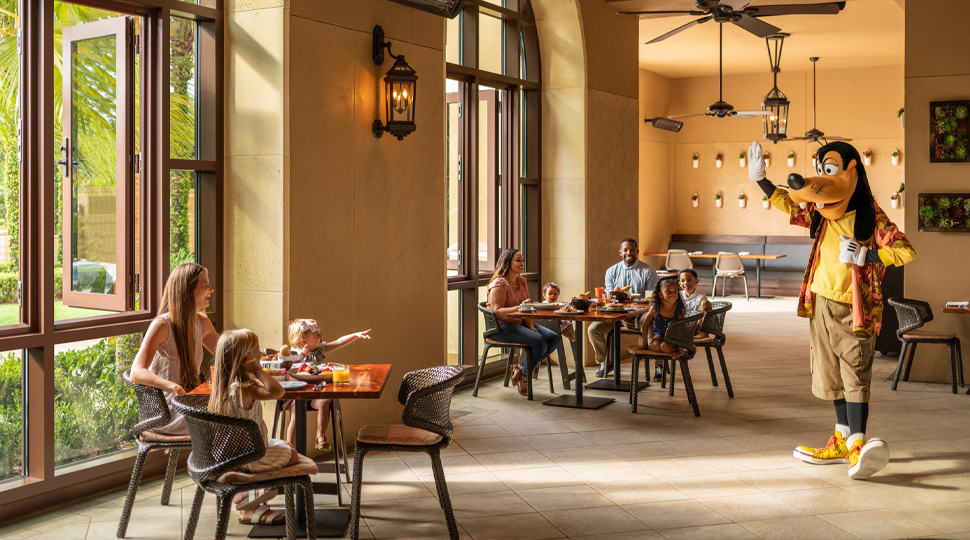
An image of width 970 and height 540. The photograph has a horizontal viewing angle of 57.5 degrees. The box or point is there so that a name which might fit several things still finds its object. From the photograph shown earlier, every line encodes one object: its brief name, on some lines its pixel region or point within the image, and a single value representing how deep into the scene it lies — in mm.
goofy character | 4809
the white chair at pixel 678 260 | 14672
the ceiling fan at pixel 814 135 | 12945
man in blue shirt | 7707
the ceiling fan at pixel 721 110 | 10374
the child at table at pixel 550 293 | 7023
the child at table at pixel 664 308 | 6688
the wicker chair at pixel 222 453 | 3188
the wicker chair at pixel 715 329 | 6680
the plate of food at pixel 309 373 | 3818
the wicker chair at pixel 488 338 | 6773
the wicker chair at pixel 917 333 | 7102
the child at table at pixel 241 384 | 3350
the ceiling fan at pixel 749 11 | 5598
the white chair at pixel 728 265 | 14852
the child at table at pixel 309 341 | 4410
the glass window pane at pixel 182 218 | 4770
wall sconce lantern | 5340
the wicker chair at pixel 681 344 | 6215
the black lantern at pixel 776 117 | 9992
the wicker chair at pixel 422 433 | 3709
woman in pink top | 6777
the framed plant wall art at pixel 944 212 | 7367
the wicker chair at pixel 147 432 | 3783
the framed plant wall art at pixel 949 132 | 7371
